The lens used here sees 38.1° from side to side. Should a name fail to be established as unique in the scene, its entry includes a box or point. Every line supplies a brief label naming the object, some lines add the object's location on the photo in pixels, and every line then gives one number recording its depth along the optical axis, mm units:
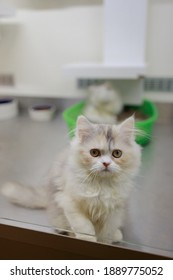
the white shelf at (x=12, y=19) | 1650
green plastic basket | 1053
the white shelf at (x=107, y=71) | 1271
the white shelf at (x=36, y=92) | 1715
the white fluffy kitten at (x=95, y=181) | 543
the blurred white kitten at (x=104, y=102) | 1327
